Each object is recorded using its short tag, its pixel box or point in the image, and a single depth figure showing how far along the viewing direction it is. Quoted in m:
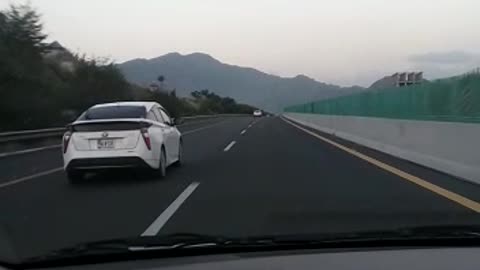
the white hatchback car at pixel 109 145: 13.35
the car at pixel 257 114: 107.00
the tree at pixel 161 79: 91.00
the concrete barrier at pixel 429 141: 13.53
